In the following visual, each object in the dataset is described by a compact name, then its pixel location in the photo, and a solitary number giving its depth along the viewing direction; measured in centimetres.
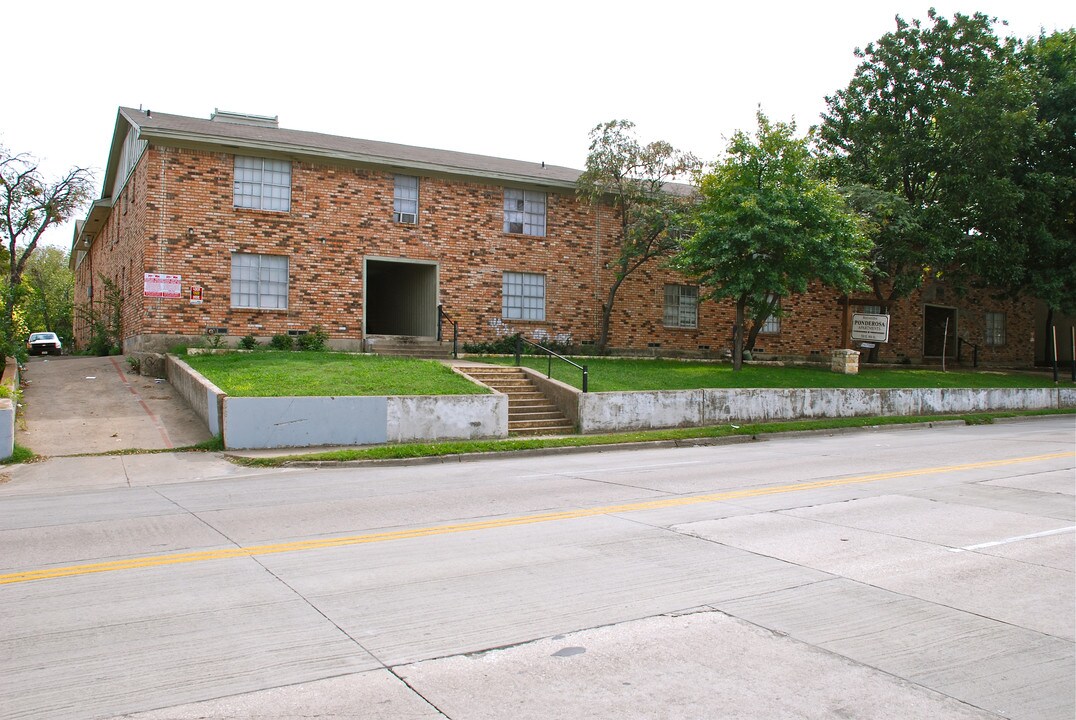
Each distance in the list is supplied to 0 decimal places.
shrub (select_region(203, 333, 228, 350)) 2163
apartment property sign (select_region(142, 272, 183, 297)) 2162
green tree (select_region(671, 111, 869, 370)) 2244
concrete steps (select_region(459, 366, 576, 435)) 1823
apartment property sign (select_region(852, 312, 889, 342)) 2927
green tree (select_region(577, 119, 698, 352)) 2516
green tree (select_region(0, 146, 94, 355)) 3850
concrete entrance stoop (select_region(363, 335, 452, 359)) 2381
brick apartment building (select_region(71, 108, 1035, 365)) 2236
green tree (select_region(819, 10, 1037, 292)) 2667
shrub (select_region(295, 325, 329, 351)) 2297
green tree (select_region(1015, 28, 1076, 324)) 2861
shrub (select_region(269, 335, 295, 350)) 2266
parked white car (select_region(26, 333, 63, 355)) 3803
